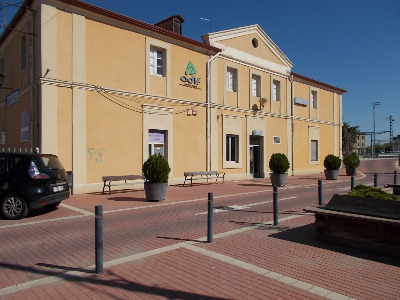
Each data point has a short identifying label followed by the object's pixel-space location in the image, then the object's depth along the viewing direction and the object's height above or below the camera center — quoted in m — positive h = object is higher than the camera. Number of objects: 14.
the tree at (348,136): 58.77 +3.31
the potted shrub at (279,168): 16.36 -0.70
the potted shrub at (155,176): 11.12 -0.73
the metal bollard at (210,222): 5.95 -1.23
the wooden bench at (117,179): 13.03 -1.02
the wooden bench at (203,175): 16.53 -1.14
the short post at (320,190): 9.20 -1.02
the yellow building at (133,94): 12.84 +2.97
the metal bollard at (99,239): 4.43 -1.15
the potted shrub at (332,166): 20.75 -0.77
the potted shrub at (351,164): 23.53 -0.73
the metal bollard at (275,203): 7.31 -1.10
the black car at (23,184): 8.09 -0.73
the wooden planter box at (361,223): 5.10 -1.16
